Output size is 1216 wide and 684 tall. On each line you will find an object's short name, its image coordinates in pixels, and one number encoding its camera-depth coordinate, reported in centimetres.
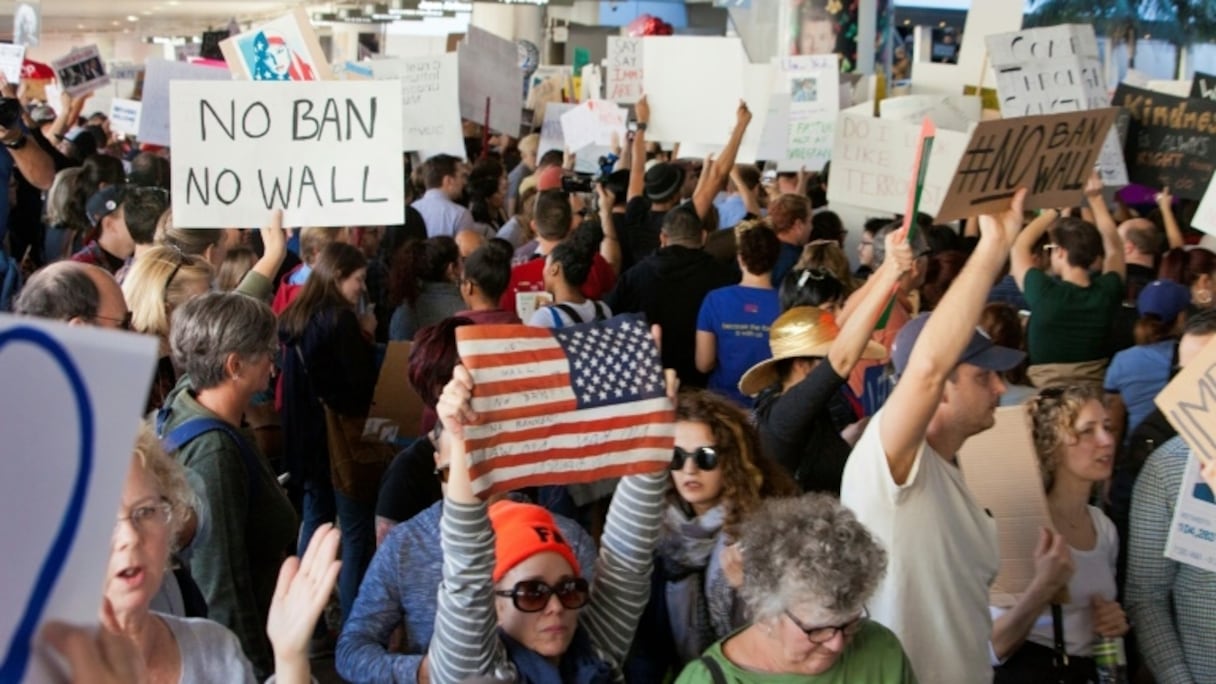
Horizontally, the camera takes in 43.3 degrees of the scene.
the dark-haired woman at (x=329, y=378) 633
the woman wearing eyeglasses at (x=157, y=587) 259
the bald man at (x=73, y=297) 447
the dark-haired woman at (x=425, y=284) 774
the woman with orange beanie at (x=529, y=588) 306
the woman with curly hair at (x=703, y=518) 389
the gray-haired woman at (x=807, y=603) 323
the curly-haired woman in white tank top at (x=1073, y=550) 429
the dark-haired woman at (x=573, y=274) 718
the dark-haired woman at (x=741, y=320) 715
